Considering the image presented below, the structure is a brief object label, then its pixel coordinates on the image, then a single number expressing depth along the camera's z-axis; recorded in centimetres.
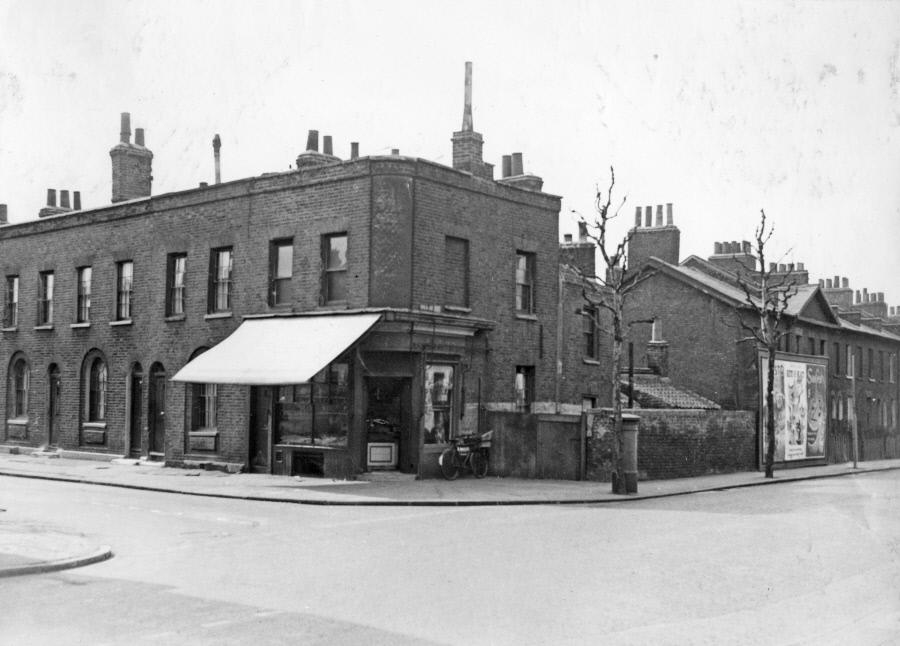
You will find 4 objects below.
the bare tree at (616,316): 2175
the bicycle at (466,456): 2344
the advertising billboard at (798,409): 3638
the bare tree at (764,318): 3003
